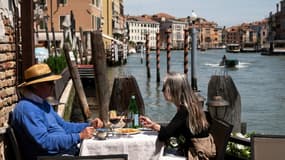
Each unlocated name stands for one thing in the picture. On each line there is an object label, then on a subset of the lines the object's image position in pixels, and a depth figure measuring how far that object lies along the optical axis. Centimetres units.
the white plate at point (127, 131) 401
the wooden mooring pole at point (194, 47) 1665
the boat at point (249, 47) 12174
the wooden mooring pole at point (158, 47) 3111
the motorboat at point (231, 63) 5112
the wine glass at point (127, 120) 434
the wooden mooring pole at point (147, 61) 3353
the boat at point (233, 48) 11888
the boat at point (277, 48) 8894
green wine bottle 437
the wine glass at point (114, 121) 422
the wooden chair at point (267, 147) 331
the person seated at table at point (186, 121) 370
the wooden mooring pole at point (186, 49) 2475
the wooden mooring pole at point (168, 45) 3025
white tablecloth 378
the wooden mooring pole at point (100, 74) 847
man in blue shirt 353
